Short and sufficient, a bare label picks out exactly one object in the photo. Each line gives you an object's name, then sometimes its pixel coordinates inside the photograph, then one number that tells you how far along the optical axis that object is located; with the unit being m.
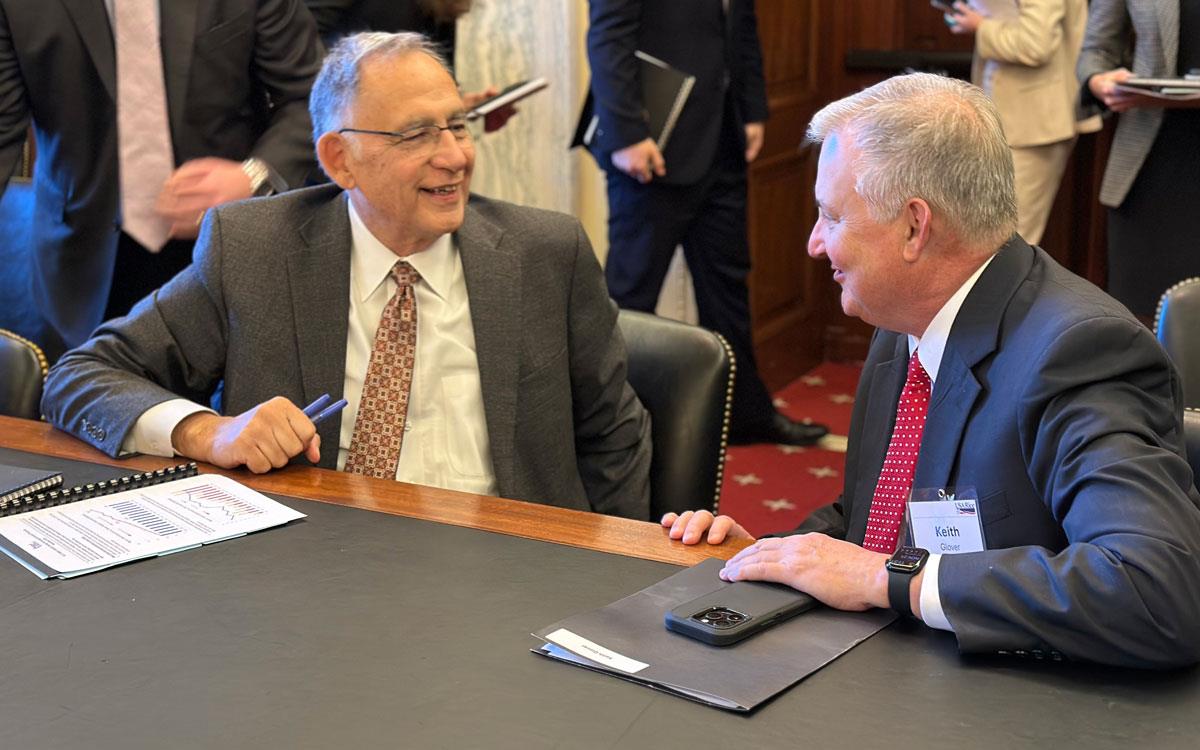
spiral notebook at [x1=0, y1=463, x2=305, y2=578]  1.83
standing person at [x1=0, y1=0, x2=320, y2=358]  2.97
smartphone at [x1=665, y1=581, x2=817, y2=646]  1.53
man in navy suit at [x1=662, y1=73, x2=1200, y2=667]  1.47
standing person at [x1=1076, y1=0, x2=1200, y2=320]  4.00
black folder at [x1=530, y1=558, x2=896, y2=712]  1.43
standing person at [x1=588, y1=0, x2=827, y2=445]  4.27
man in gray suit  2.48
